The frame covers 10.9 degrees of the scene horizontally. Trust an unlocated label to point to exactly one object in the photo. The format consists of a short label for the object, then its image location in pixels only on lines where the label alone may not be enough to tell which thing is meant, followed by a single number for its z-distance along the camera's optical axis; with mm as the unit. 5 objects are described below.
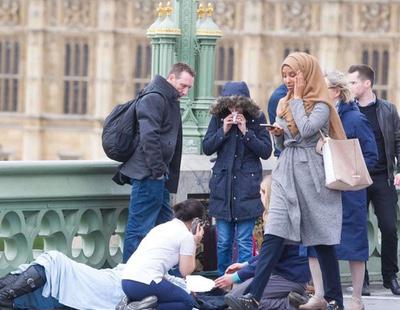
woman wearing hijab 14672
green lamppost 17250
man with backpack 15570
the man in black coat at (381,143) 16438
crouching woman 14812
